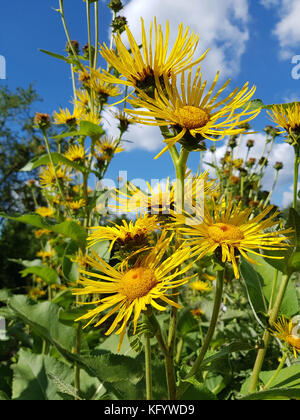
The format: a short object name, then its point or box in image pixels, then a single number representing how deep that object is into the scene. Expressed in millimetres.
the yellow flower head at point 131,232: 196
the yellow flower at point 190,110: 162
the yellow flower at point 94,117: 453
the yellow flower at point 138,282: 164
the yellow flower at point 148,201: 203
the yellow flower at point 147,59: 184
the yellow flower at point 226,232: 171
